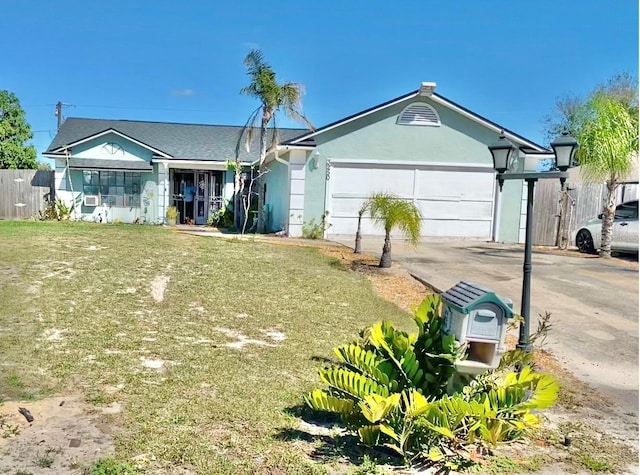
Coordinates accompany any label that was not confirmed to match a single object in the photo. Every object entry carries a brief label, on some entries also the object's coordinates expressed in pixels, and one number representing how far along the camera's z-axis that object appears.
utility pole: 30.74
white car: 13.38
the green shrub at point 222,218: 19.61
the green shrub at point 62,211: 18.70
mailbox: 3.15
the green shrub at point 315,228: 14.90
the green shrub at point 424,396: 2.97
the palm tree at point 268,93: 15.74
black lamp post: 4.93
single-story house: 14.92
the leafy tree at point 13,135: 26.67
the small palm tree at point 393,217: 9.70
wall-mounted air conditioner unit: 19.28
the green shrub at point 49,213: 18.88
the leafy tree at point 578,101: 14.54
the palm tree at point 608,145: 12.70
